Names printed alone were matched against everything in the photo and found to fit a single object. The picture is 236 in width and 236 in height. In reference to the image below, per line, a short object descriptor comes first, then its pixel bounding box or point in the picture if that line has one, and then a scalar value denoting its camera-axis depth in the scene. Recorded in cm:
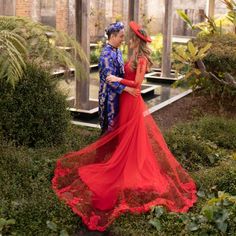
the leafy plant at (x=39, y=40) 560
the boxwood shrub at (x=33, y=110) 580
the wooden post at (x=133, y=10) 978
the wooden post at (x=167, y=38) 1209
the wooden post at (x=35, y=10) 1541
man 525
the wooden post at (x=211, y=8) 1312
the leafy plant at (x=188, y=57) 573
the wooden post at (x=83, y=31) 774
